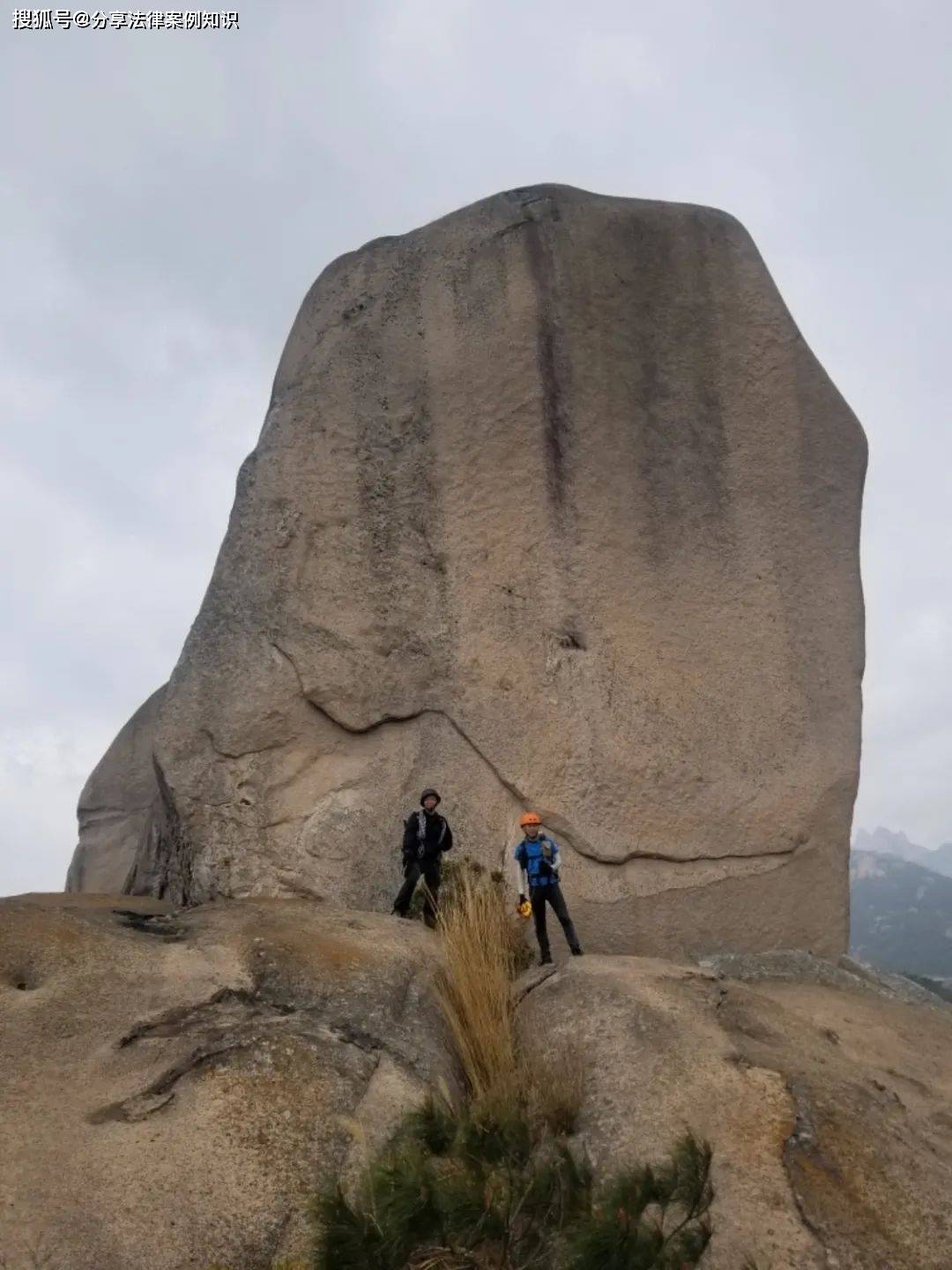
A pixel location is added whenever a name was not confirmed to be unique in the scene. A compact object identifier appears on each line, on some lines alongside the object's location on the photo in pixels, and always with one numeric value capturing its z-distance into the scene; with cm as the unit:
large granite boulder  740
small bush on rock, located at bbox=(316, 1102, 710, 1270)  283
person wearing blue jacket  633
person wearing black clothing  680
